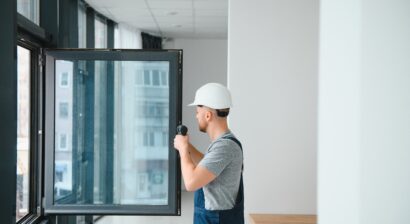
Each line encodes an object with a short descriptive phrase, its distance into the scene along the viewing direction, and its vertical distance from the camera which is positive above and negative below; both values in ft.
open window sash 9.16 -0.65
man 6.59 -0.91
